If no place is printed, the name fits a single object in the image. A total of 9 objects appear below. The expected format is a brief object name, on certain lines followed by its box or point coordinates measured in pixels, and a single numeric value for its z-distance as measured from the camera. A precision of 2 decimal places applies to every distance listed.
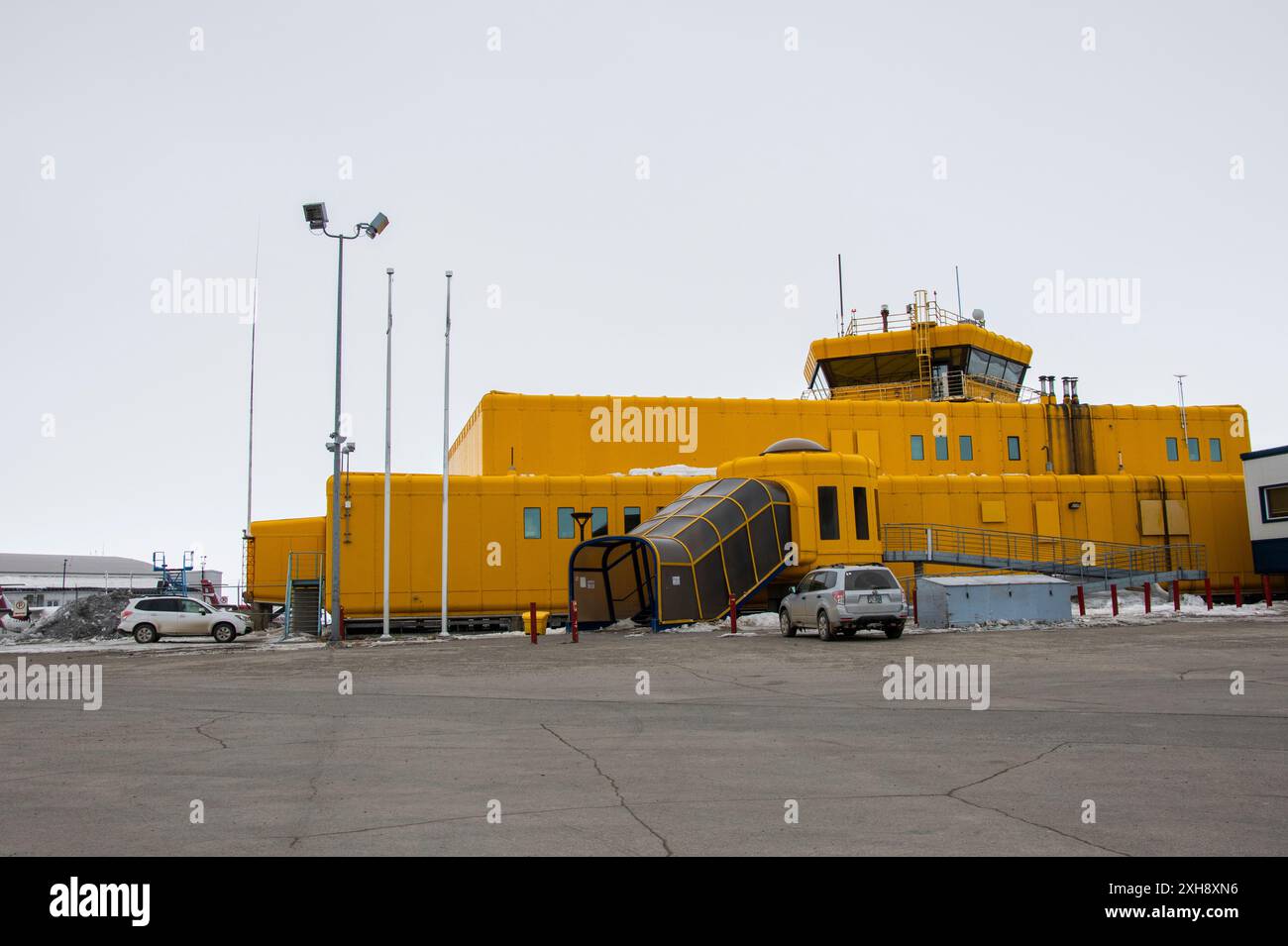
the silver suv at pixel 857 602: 22.45
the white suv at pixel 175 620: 31.16
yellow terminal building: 31.14
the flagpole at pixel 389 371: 30.25
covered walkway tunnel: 28.09
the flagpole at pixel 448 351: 31.39
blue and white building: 35.75
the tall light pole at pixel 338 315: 27.38
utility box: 26.70
